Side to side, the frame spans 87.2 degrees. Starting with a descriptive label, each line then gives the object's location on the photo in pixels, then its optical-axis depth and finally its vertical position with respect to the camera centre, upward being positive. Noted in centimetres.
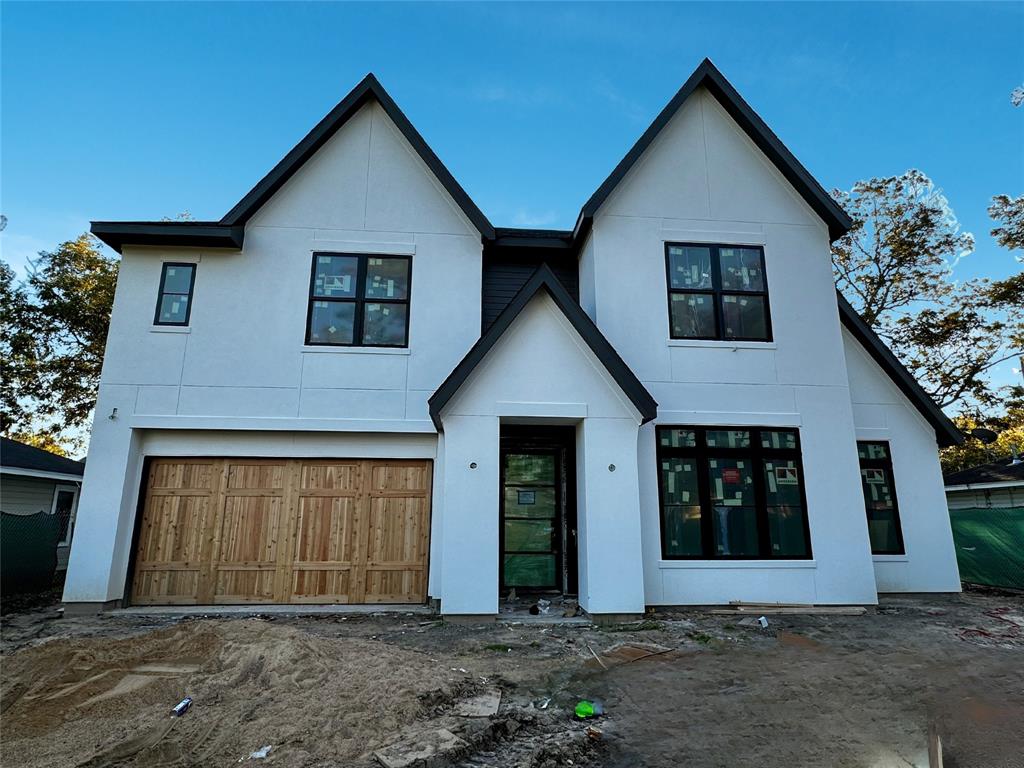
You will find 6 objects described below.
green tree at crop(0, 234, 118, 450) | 1905 +608
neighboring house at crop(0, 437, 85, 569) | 1265 +61
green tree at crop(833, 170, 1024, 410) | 1922 +818
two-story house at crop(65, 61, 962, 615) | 796 +169
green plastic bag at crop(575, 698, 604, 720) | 415 -153
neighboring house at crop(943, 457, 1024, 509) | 1401 +67
